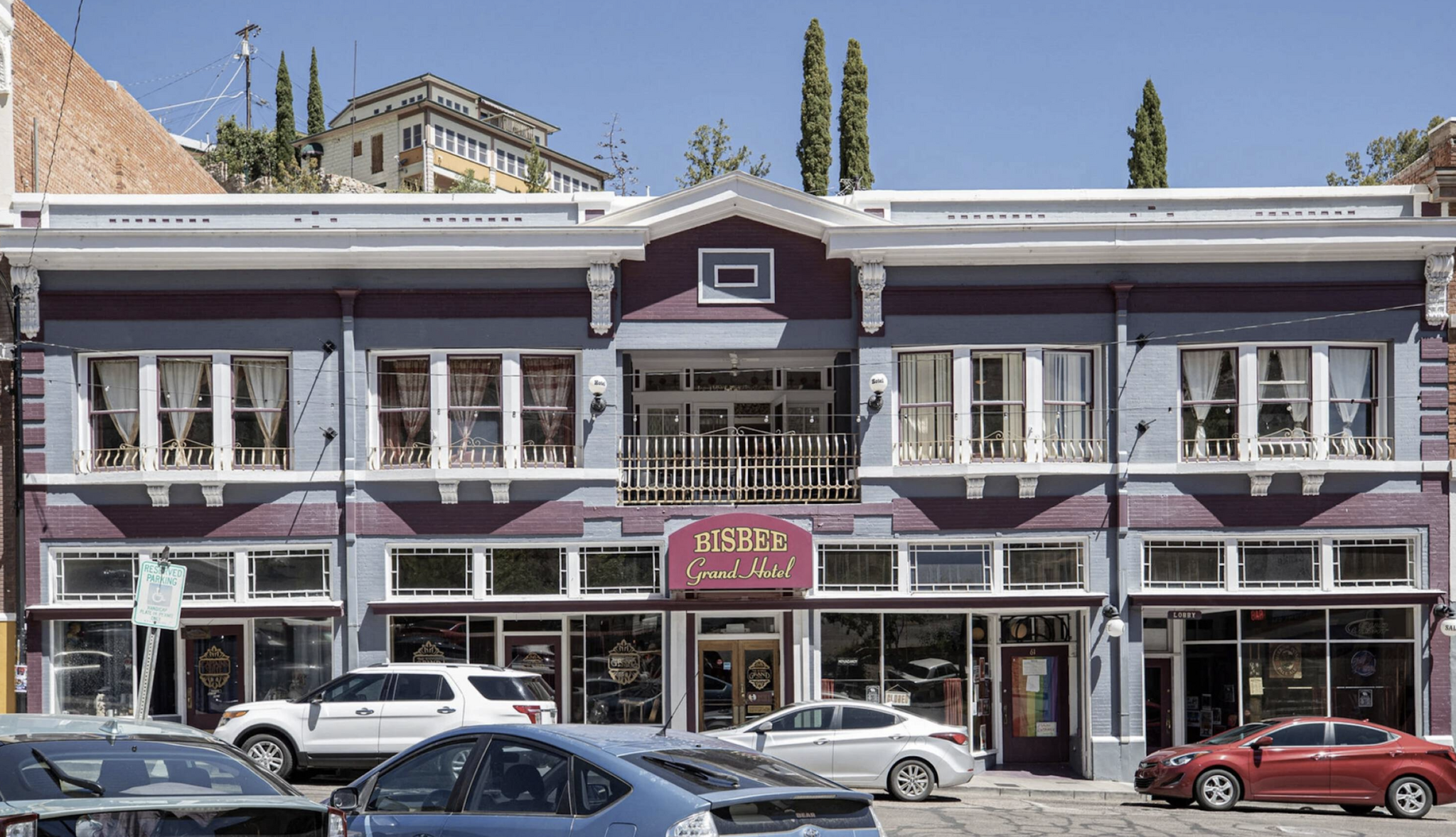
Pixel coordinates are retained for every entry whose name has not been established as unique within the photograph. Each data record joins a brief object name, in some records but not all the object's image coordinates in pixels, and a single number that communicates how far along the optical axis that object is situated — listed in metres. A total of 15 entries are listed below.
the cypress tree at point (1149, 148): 43.22
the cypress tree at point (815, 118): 43.31
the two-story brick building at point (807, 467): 21.84
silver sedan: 18.02
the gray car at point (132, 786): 6.79
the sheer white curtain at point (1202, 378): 22.27
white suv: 17.92
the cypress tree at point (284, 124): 61.12
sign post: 15.73
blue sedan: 7.41
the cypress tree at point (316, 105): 72.88
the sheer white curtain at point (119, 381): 22.06
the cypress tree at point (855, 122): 42.94
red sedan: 18.05
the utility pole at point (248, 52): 66.39
